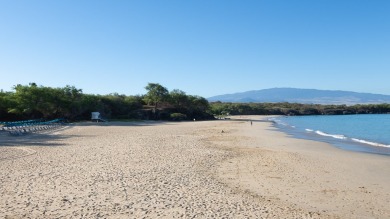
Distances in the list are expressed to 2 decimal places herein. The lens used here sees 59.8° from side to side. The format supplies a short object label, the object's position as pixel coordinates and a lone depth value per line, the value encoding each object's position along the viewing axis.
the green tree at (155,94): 73.31
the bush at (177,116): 69.19
